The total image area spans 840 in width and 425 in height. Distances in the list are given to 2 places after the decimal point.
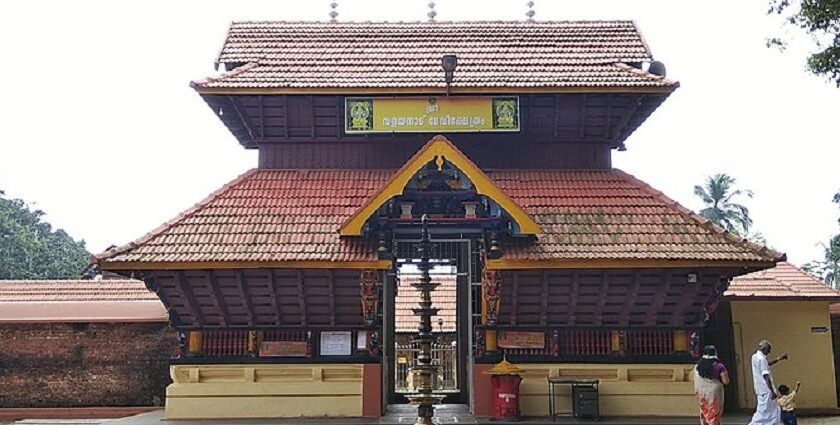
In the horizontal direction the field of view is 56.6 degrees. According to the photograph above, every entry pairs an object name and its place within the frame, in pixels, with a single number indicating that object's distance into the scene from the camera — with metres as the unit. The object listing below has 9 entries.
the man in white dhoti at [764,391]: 9.09
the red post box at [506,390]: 10.62
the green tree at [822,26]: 10.63
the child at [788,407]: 9.54
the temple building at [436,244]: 10.66
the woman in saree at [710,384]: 8.74
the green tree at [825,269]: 42.66
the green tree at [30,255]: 34.44
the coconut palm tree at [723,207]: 38.94
